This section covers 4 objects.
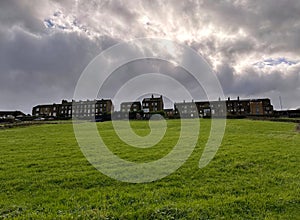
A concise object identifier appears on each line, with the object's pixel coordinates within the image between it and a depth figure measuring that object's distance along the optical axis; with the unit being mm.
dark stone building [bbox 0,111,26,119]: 100869
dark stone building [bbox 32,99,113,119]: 112381
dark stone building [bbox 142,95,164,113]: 112962
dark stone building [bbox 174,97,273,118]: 101588
